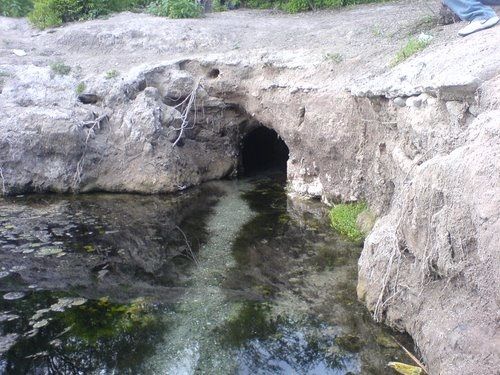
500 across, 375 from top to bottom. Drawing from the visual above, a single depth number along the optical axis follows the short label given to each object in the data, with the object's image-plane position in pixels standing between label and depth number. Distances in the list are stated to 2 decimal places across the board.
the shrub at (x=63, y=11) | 17.44
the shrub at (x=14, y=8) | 19.48
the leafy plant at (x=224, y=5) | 18.77
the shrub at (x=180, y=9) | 16.58
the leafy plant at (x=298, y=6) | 17.20
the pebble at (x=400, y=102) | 8.07
